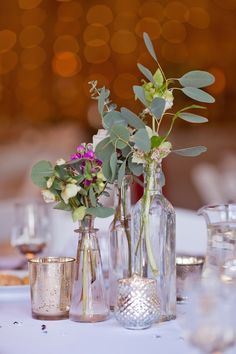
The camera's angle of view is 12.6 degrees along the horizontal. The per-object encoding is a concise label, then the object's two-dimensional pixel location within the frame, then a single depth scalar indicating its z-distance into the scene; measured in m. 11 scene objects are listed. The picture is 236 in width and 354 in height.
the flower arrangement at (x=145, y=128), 1.38
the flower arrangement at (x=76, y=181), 1.40
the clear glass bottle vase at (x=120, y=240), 1.49
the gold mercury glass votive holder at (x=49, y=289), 1.44
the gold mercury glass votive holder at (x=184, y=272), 1.54
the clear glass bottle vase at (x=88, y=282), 1.42
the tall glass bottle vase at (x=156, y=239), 1.42
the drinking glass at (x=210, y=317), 1.06
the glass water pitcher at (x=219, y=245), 1.38
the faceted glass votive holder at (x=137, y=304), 1.36
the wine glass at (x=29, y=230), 2.01
